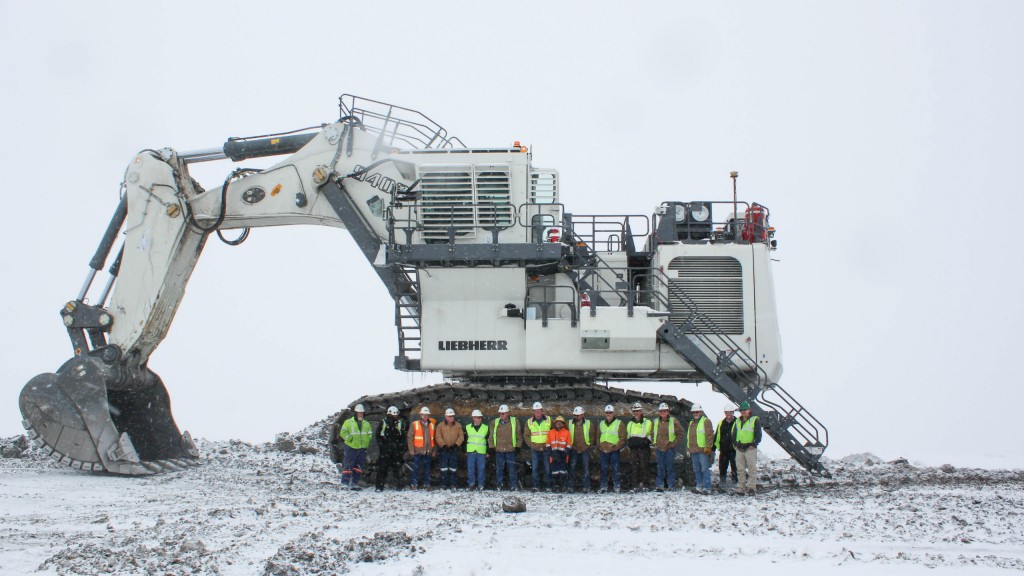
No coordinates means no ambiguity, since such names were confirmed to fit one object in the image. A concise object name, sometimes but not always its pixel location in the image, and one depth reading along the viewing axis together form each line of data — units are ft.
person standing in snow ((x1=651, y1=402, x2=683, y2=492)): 51.13
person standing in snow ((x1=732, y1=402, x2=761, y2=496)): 50.52
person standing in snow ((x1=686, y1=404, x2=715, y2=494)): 50.55
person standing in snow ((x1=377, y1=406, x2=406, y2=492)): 52.90
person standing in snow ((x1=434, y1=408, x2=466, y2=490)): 52.65
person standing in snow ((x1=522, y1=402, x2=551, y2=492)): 51.88
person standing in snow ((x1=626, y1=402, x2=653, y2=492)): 52.11
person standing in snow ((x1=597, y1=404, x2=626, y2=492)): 51.78
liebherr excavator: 54.13
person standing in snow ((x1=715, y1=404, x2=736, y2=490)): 52.80
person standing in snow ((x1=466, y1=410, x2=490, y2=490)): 52.21
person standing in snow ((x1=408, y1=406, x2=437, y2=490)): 52.60
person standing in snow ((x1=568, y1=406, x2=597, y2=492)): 52.16
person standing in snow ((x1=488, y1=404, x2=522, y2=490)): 52.06
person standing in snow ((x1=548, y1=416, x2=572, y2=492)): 51.67
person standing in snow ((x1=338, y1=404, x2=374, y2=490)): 53.26
